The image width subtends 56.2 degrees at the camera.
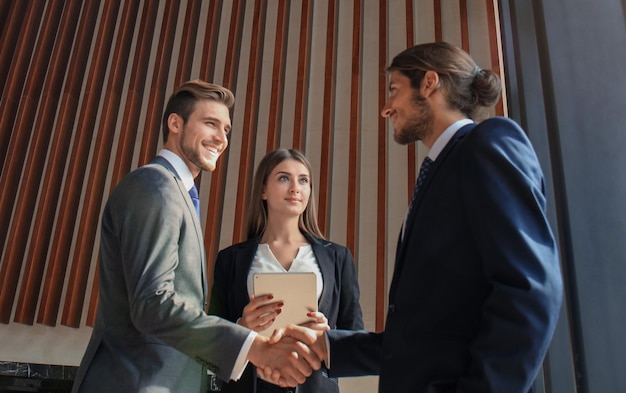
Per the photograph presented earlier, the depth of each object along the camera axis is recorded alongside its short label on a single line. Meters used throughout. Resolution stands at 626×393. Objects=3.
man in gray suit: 1.40
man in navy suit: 0.99
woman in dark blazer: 1.83
